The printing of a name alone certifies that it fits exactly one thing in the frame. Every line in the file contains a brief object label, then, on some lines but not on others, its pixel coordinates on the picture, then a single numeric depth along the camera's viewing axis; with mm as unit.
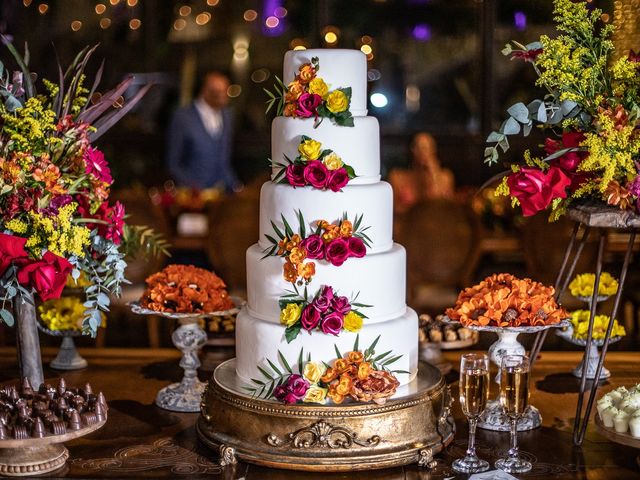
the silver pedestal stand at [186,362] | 3510
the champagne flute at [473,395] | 2828
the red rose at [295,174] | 3089
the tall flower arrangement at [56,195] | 3123
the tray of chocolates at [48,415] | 2783
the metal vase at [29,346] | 3359
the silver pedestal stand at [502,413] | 3264
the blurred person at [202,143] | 8648
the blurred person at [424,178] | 8039
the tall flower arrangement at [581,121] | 3004
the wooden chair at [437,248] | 5848
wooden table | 2912
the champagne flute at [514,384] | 2836
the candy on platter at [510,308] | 3229
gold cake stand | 2936
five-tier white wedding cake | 3041
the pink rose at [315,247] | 3020
